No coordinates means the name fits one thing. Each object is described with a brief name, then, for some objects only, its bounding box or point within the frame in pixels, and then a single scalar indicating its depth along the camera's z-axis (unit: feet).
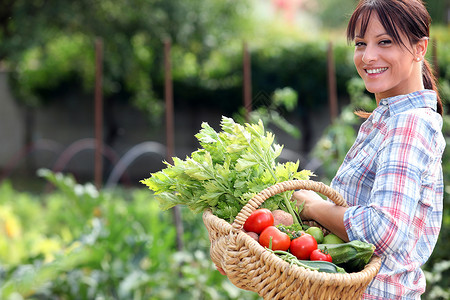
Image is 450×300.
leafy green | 9.70
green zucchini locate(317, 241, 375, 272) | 9.07
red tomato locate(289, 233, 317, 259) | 9.23
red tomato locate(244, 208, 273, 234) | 9.44
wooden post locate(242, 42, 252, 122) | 19.66
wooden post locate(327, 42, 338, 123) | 20.03
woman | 9.06
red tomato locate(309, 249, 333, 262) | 9.15
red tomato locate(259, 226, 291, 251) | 9.21
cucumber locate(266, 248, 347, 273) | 9.00
